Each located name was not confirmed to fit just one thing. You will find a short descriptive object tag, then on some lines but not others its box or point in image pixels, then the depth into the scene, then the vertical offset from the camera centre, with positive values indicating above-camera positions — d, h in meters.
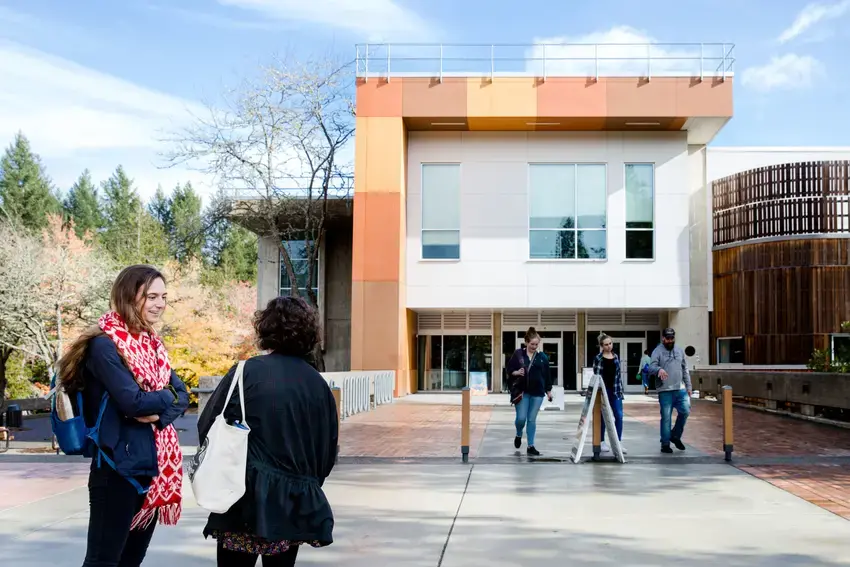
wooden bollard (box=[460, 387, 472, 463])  11.94 -1.34
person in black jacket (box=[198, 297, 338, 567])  3.52 -0.50
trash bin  14.84 -1.52
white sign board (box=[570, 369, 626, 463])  11.56 -1.20
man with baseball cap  12.30 -0.68
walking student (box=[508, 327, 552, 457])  12.16 -0.67
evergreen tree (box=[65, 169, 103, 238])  69.08 +10.31
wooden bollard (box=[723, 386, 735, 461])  11.57 -1.26
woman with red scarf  3.82 -0.39
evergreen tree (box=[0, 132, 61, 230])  58.72 +10.02
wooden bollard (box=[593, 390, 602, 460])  11.79 -1.29
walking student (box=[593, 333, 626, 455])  11.91 -0.55
